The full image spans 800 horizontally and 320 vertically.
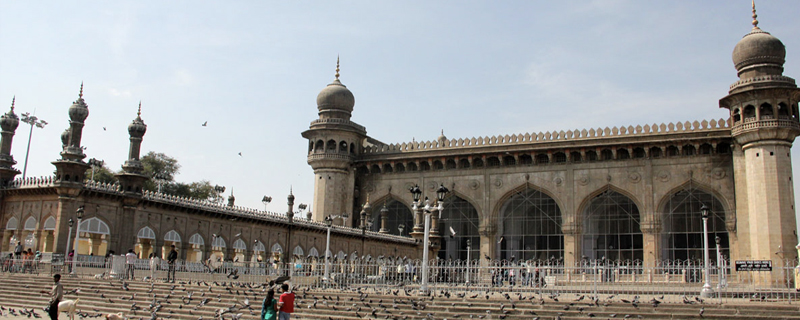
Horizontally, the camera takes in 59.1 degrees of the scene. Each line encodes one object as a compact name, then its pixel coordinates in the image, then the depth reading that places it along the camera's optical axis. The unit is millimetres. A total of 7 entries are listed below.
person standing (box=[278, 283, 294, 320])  9797
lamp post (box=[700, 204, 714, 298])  15889
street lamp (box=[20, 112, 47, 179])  29709
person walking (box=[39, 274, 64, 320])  10539
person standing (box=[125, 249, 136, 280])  17422
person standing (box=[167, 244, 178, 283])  17975
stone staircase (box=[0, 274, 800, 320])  12289
